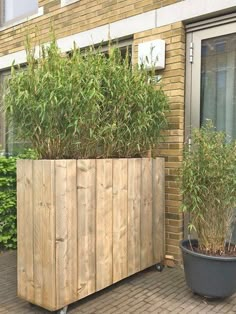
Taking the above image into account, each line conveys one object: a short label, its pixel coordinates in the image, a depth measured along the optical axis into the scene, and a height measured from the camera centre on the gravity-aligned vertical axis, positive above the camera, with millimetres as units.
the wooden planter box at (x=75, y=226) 2744 -640
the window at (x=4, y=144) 5783 -11
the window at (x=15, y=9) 5785 +2108
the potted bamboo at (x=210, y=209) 3008 -526
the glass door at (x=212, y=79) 3730 +657
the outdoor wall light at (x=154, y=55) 3881 +912
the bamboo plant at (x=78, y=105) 2775 +301
